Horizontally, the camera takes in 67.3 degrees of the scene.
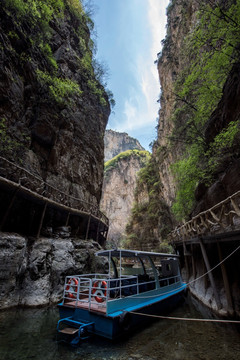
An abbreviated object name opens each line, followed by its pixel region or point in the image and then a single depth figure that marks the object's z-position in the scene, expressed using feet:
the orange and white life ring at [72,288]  23.12
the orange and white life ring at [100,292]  20.54
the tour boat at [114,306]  17.92
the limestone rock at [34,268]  27.35
